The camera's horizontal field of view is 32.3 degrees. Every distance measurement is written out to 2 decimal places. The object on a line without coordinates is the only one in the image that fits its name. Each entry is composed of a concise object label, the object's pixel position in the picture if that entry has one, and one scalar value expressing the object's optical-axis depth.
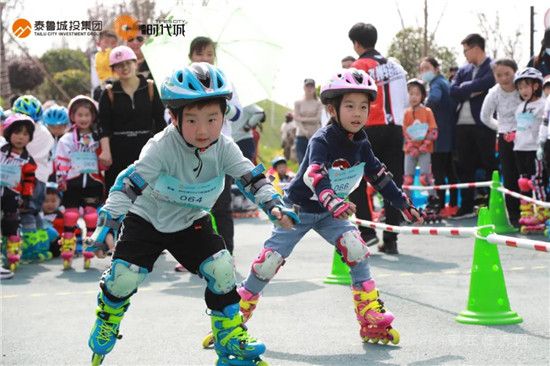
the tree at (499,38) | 33.47
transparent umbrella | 10.40
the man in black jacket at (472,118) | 13.58
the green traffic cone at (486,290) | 6.78
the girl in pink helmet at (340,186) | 6.32
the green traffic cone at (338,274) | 8.67
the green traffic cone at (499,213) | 12.41
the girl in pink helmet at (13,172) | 10.19
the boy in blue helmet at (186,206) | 5.22
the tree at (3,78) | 18.92
